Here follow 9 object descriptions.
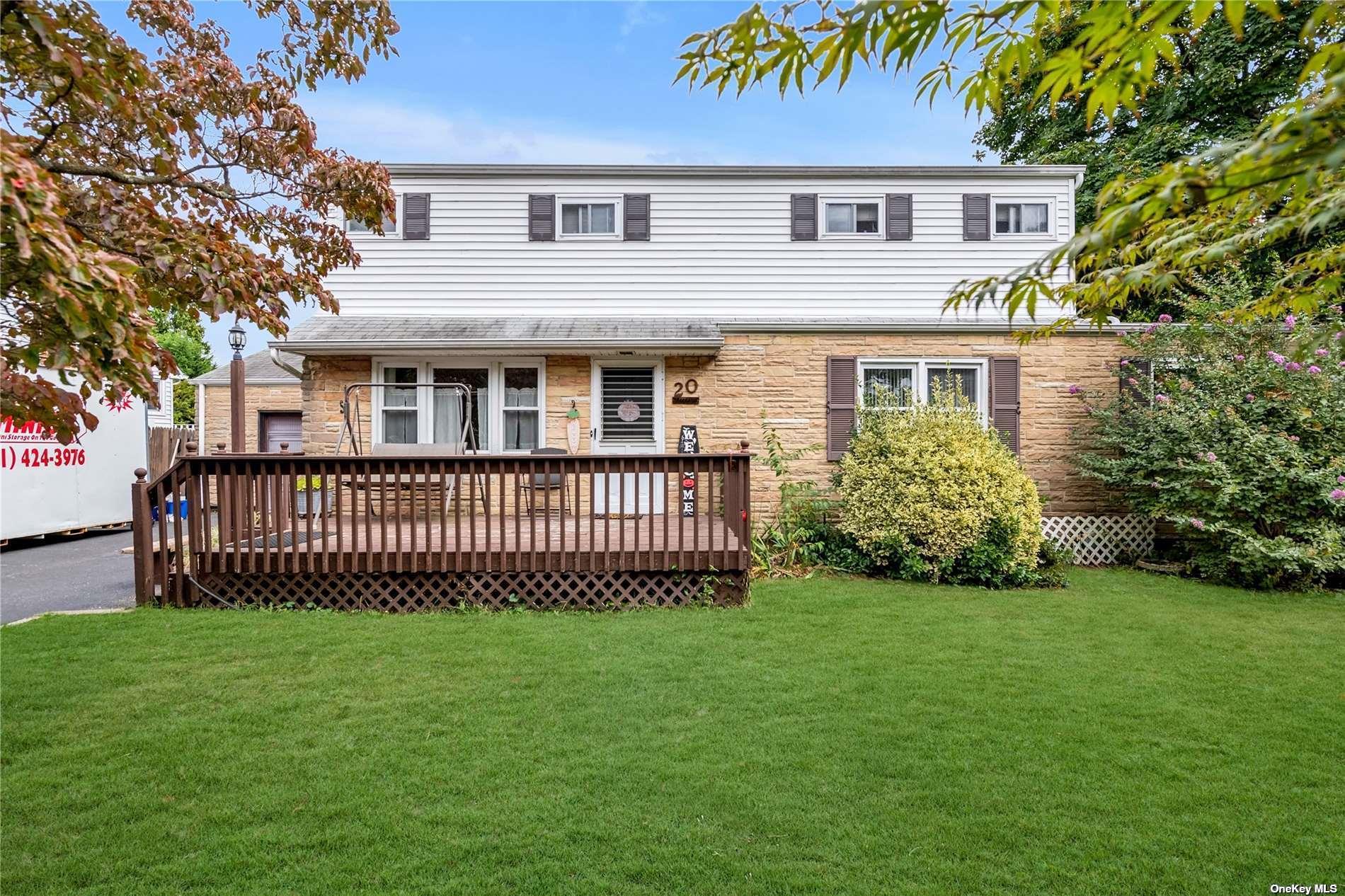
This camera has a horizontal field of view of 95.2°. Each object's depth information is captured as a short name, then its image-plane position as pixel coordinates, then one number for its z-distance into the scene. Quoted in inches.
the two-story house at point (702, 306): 320.5
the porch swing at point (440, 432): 263.4
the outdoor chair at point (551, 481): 307.9
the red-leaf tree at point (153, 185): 71.1
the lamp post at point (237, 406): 325.7
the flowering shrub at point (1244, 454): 253.8
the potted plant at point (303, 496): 339.4
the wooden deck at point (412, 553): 215.6
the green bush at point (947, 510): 258.8
